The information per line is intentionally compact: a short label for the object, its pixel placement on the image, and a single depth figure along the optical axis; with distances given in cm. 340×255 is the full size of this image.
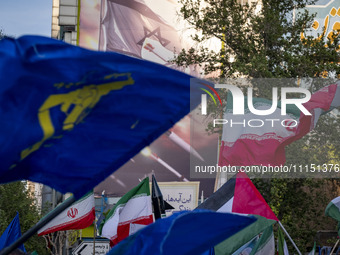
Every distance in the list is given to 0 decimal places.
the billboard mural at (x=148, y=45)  4206
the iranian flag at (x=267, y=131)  1842
